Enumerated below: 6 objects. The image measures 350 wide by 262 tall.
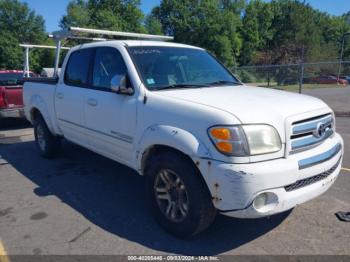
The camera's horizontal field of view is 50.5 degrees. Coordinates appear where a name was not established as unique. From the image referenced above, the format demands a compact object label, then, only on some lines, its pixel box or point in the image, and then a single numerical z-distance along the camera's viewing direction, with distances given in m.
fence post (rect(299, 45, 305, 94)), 12.75
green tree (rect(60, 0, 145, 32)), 51.44
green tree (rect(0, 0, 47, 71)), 51.72
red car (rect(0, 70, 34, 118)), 9.16
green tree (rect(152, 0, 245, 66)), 60.06
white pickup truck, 3.09
